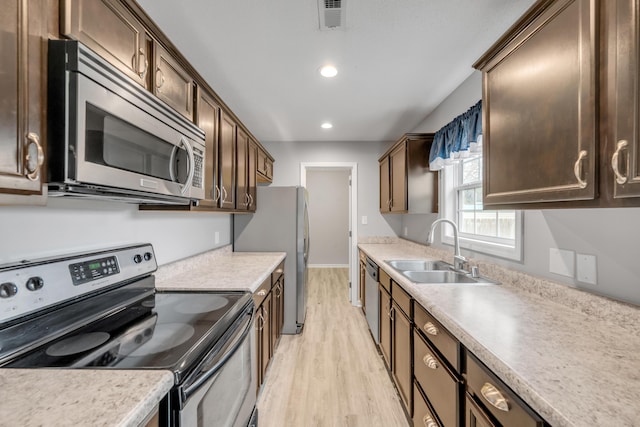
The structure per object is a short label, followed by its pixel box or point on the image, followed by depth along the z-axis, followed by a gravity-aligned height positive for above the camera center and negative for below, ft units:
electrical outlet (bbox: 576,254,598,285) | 3.99 -0.78
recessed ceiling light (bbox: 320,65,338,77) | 7.00 +3.62
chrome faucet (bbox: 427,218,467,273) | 6.88 -1.07
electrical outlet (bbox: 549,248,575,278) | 4.37 -0.75
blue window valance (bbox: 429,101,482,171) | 6.60 +1.95
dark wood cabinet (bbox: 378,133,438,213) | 9.56 +1.28
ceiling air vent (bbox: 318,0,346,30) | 4.83 +3.58
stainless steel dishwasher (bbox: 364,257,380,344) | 8.88 -2.84
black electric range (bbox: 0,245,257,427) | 2.63 -1.36
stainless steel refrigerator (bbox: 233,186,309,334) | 10.24 -0.66
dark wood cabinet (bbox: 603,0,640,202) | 2.41 +1.04
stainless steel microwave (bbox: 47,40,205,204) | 2.53 +0.87
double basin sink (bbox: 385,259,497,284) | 6.69 -1.47
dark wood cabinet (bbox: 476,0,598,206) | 2.90 +1.27
